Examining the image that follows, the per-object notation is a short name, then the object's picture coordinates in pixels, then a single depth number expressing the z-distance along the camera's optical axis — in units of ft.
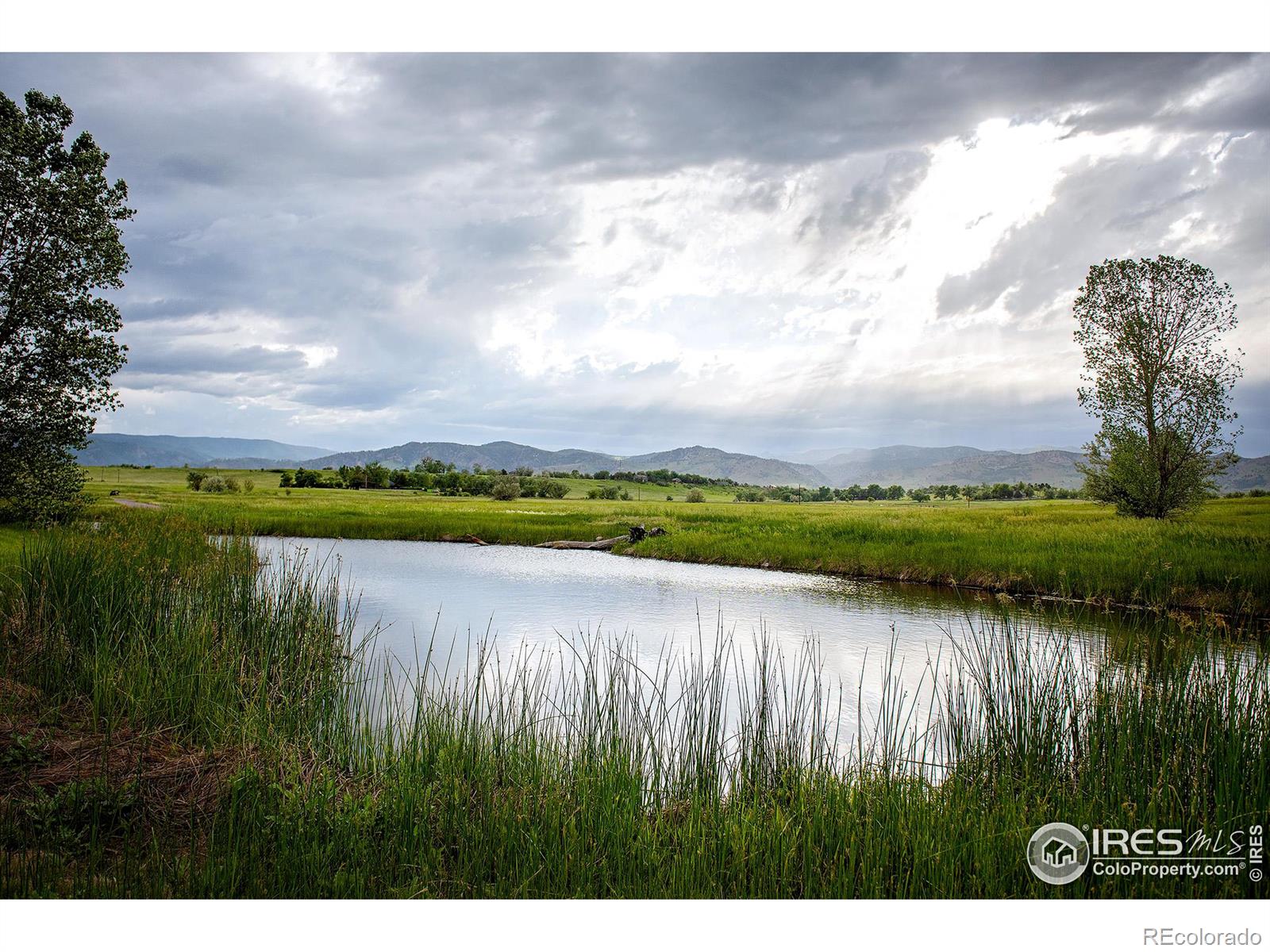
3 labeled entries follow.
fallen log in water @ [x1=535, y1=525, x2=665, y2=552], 92.58
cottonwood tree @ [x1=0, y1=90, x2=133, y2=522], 40.96
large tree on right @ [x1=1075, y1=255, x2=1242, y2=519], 60.59
